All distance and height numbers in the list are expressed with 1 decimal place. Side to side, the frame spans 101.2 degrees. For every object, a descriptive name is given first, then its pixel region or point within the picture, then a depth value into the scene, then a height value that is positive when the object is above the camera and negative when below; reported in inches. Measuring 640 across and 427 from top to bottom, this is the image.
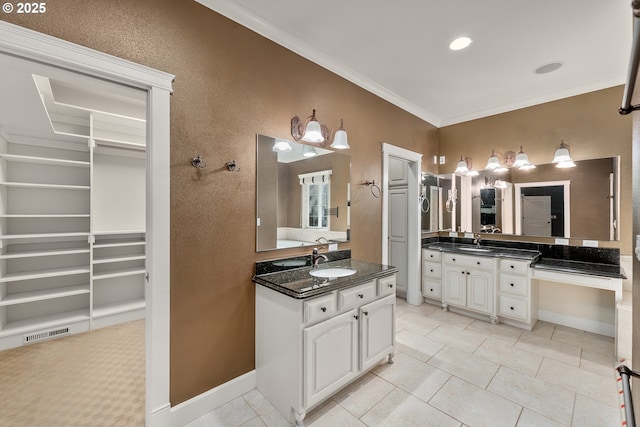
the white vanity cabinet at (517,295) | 120.9 -38.8
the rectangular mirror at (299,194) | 86.4 +6.9
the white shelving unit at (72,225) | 113.9 -5.4
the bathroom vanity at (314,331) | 67.9 -34.2
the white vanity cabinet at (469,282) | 129.3 -36.2
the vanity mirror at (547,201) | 117.2 +5.8
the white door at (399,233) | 164.4 -12.7
